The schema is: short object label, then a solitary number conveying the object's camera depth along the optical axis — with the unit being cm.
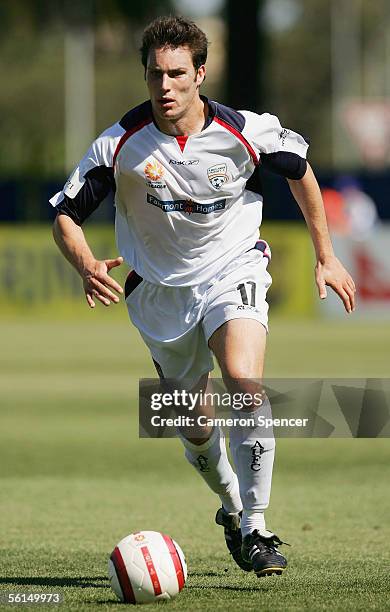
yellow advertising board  4975
